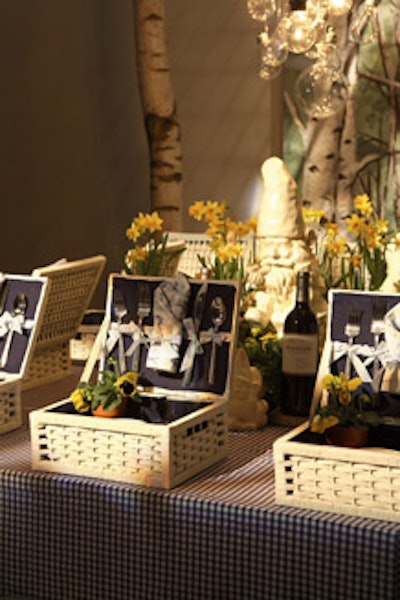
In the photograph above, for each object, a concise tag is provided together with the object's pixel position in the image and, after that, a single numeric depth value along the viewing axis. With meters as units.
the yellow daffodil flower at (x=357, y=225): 2.95
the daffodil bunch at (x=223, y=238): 3.04
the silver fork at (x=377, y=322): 2.41
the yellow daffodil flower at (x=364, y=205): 3.15
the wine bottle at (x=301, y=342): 2.60
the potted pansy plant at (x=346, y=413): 2.19
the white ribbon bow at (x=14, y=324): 2.86
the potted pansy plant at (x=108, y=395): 2.39
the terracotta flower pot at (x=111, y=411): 2.38
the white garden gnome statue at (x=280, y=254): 3.03
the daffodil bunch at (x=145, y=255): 3.05
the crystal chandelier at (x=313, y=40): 4.04
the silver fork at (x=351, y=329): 2.43
